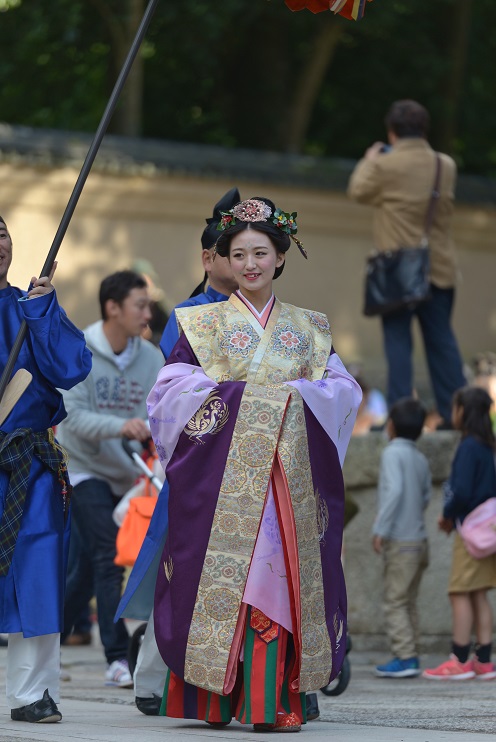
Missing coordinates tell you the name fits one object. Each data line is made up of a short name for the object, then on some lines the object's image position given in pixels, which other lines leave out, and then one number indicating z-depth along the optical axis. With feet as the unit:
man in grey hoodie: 45.99
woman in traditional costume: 32.75
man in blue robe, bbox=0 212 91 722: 34.26
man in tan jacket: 58.50
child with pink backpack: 49.47
